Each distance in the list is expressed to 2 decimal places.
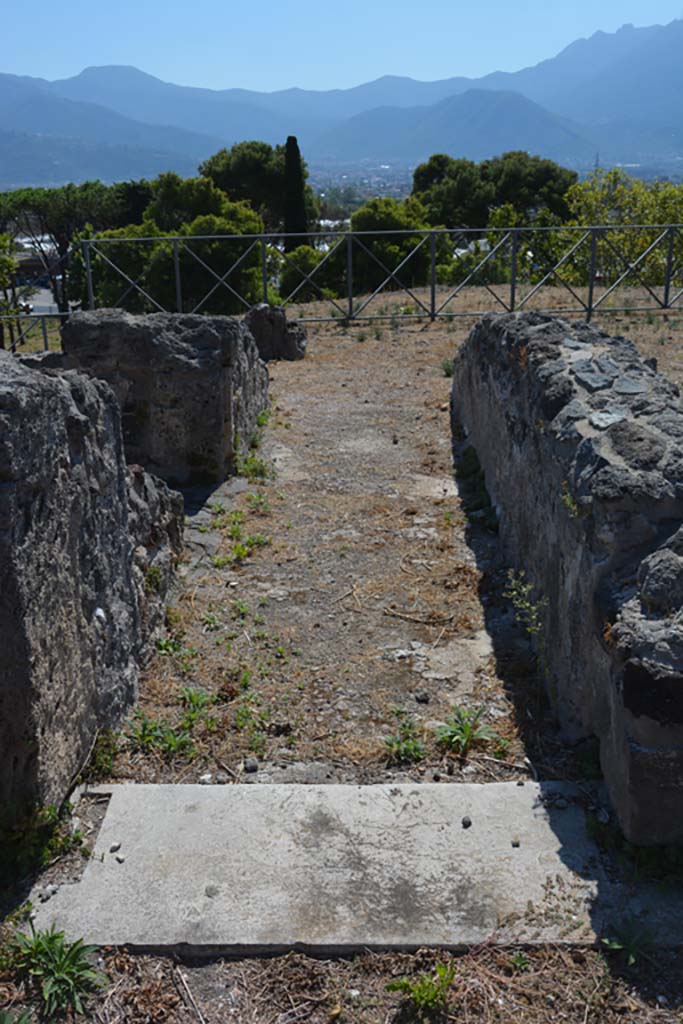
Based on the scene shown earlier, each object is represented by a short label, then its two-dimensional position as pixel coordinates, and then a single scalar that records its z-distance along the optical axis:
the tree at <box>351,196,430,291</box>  22.62
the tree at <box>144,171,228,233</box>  27.80
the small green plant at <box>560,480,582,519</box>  3.97
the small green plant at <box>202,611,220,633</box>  5.19
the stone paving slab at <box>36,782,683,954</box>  2.93
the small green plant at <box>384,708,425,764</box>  3.93
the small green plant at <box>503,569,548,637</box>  4.55
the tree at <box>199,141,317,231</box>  37.50
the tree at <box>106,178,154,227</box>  40.03
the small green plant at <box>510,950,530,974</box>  2.80
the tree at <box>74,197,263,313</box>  23.55
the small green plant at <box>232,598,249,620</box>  5.36
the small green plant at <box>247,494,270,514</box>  7.11
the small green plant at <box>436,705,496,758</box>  3.98
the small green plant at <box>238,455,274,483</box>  7.79
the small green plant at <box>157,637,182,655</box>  4.82
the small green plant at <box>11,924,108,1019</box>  2.72
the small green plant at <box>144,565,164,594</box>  4.99
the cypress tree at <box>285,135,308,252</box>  34.00
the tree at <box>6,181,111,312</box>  37.47
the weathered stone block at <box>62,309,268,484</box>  7.36
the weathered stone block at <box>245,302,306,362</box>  12.95
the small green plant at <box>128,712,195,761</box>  3.95
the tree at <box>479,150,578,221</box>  37.09
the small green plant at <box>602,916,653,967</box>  2.82
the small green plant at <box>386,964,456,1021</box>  2.67
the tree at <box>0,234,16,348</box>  25.08
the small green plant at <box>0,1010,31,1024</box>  2.60
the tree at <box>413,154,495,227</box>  35.88
